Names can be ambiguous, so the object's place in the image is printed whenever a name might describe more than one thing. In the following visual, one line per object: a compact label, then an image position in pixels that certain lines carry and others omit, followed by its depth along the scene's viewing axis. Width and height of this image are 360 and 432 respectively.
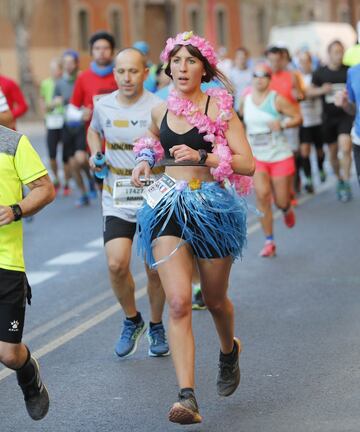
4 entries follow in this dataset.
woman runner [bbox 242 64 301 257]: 18.15
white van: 64.25
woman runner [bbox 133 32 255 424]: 9.41
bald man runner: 11.88
